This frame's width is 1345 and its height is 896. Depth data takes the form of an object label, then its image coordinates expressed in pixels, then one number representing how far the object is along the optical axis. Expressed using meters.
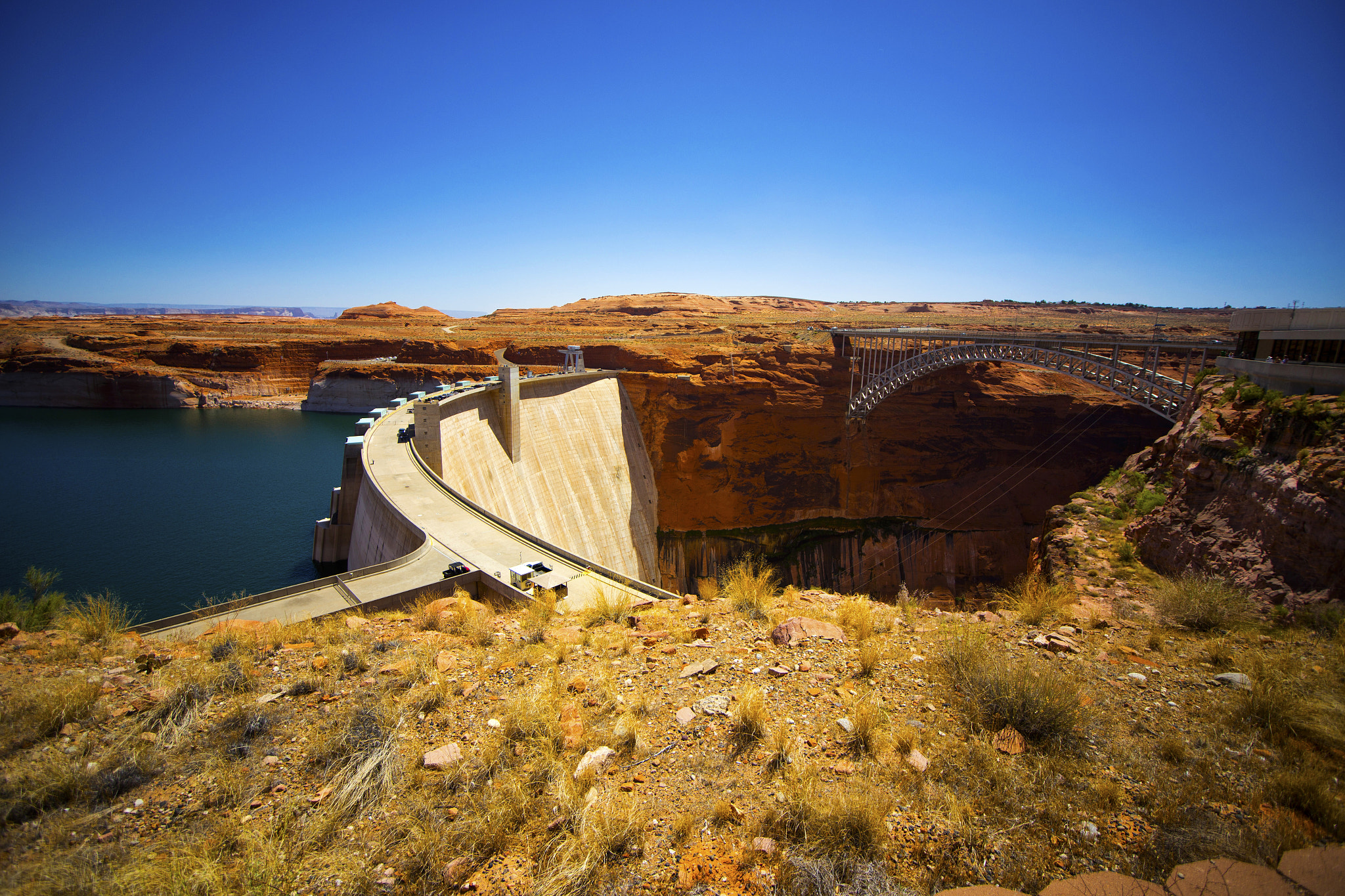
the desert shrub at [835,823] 4.32
